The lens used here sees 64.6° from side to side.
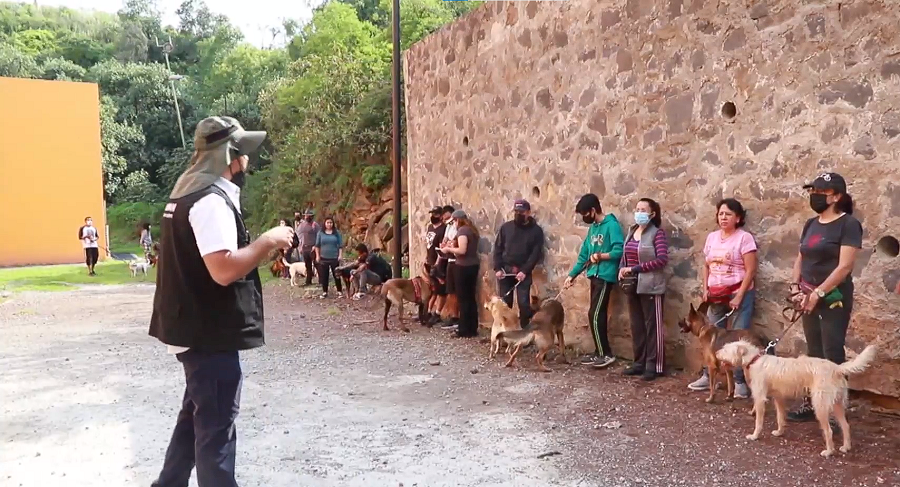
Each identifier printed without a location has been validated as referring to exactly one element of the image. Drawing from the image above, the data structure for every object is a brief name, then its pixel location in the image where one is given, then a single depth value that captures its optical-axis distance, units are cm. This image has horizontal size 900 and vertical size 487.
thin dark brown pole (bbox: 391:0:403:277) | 1089
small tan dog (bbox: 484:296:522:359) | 691
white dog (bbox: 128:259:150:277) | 1714
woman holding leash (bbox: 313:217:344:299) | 1180
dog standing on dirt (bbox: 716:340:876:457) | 395
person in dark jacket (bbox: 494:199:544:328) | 739
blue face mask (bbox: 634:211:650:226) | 584
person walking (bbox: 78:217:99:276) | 1744
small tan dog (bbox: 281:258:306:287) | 1377
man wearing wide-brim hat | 274
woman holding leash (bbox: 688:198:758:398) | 513
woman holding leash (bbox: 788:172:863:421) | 423
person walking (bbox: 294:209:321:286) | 1360
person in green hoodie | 634
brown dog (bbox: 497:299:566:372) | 637
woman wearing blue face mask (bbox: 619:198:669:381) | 580
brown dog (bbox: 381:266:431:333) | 872
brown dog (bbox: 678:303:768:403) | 487
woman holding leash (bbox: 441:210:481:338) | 817
